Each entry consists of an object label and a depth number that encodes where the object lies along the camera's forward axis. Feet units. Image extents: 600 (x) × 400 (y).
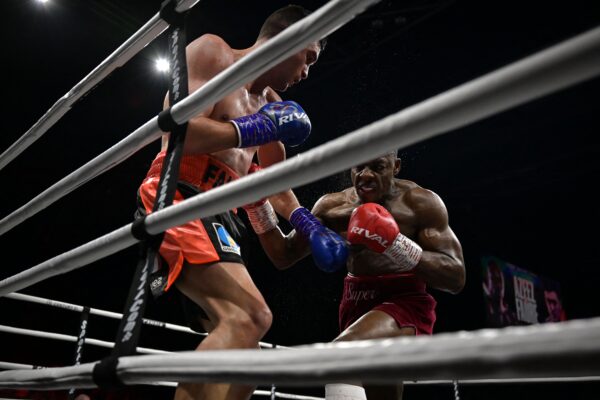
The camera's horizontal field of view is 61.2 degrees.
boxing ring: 1.25
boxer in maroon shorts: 5.57
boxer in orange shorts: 3.65
